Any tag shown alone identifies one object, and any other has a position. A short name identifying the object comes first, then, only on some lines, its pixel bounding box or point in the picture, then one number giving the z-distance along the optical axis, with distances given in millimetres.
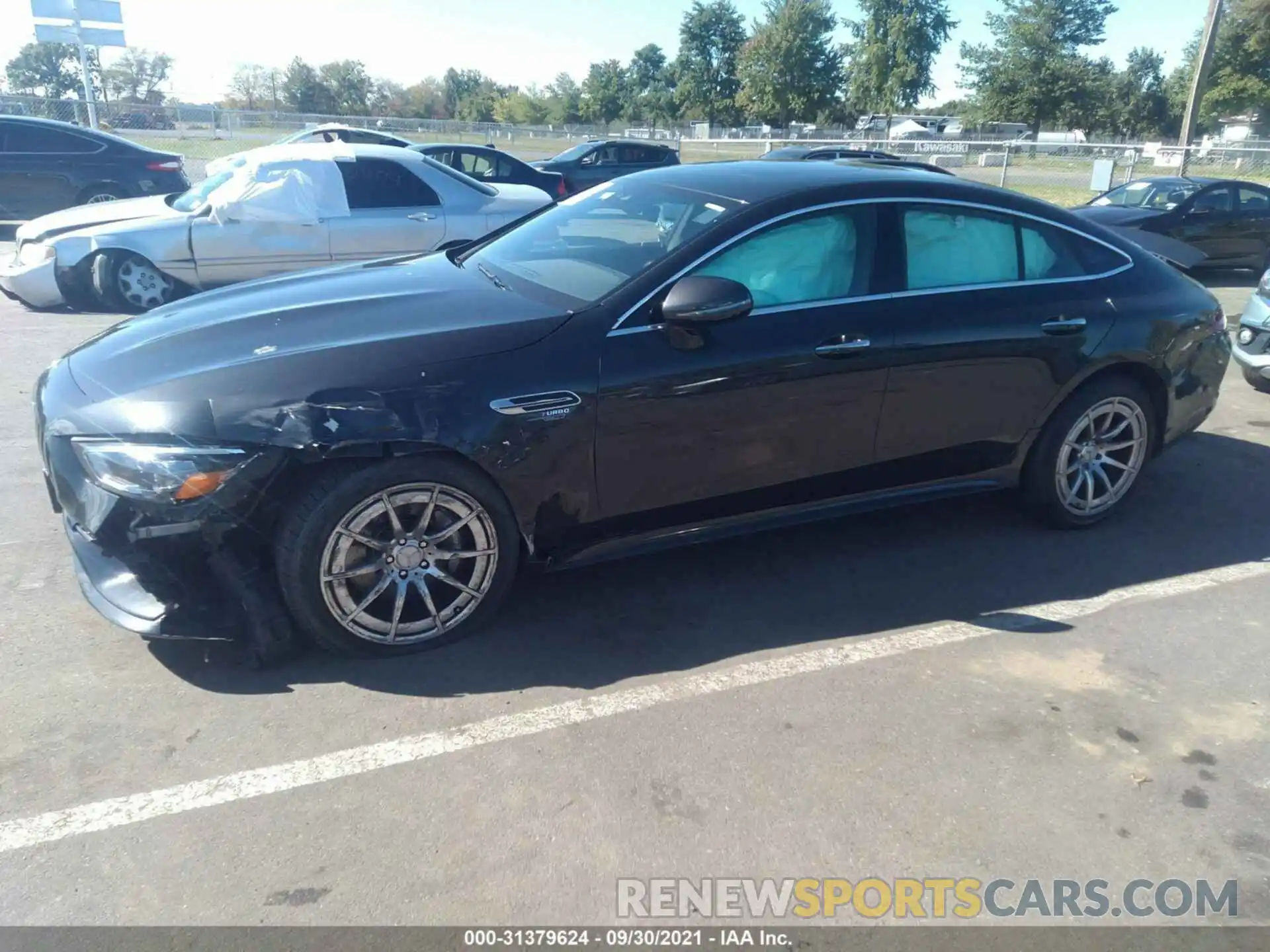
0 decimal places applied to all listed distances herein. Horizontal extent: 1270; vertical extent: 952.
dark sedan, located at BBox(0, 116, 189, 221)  11492
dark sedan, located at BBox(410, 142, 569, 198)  14945
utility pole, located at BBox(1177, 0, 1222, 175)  17736
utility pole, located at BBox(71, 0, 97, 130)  23188
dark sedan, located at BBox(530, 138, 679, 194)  18672
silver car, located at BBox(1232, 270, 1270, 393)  6879
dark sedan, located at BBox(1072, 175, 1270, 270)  12359
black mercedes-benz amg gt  2998
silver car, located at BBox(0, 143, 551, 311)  8070
